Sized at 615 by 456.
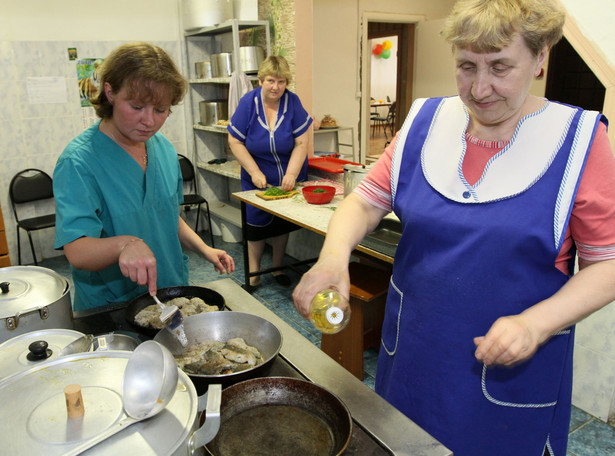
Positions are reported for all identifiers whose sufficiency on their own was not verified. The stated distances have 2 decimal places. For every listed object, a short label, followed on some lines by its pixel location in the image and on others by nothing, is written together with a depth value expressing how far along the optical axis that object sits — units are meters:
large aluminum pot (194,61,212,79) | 4.95
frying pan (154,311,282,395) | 1.14
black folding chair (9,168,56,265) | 4.43
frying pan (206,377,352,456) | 0.85
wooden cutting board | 3.48
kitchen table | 2.82
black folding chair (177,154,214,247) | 5.13
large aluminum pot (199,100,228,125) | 5.06
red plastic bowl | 3.25
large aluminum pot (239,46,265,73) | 4.33
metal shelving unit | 5.02
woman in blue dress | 3.72
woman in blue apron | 1.00
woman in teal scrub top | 1.31
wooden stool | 2.71
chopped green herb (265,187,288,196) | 3.53
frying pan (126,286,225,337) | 1.31
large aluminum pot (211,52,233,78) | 4.52
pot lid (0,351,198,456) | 0.63
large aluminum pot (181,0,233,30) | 4.63
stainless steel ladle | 0.66
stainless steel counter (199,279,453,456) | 0.89
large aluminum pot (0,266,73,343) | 0.97
